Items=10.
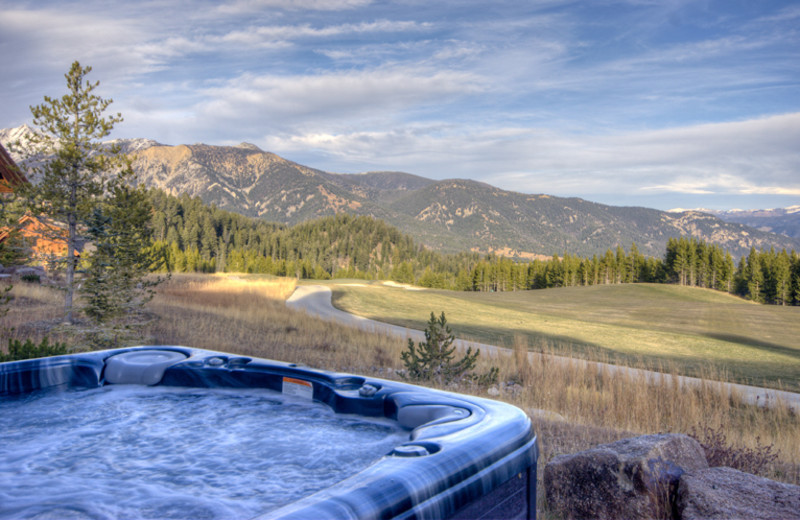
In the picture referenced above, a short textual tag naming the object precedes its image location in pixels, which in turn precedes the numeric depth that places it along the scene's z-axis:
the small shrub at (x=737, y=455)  3.04
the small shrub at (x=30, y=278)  15.67
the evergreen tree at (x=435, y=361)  6.12
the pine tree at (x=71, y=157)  7.96
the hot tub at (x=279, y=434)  1.64
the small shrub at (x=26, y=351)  4.47
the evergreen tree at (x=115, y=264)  7.73
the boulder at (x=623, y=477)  2.23
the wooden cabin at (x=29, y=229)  8.04
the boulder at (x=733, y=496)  1.83
